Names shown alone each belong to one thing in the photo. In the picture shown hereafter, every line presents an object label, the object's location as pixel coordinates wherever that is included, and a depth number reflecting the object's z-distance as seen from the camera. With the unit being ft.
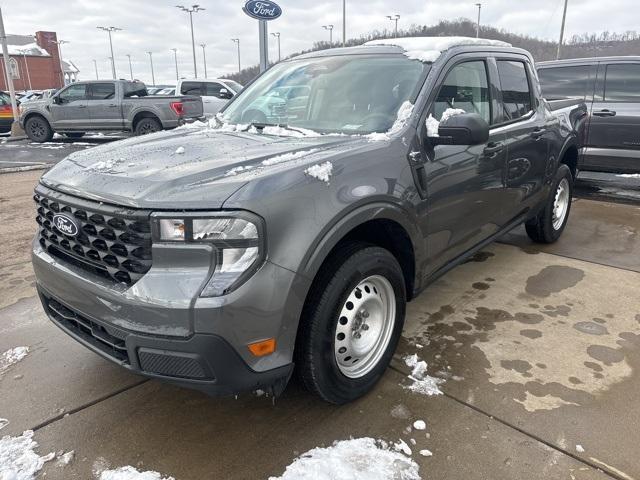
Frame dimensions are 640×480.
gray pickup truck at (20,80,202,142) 45.06
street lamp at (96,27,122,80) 193.04
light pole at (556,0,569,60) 102.14
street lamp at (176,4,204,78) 153.07
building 217.77
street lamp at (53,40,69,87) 228.14
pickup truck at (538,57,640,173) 22.59
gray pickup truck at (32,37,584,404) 6.44
